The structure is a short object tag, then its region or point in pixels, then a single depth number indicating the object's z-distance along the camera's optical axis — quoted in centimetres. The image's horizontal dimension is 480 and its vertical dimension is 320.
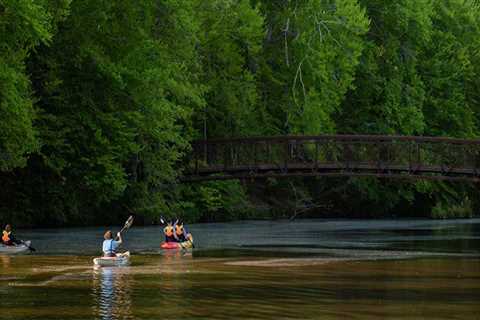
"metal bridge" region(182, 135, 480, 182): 8281
